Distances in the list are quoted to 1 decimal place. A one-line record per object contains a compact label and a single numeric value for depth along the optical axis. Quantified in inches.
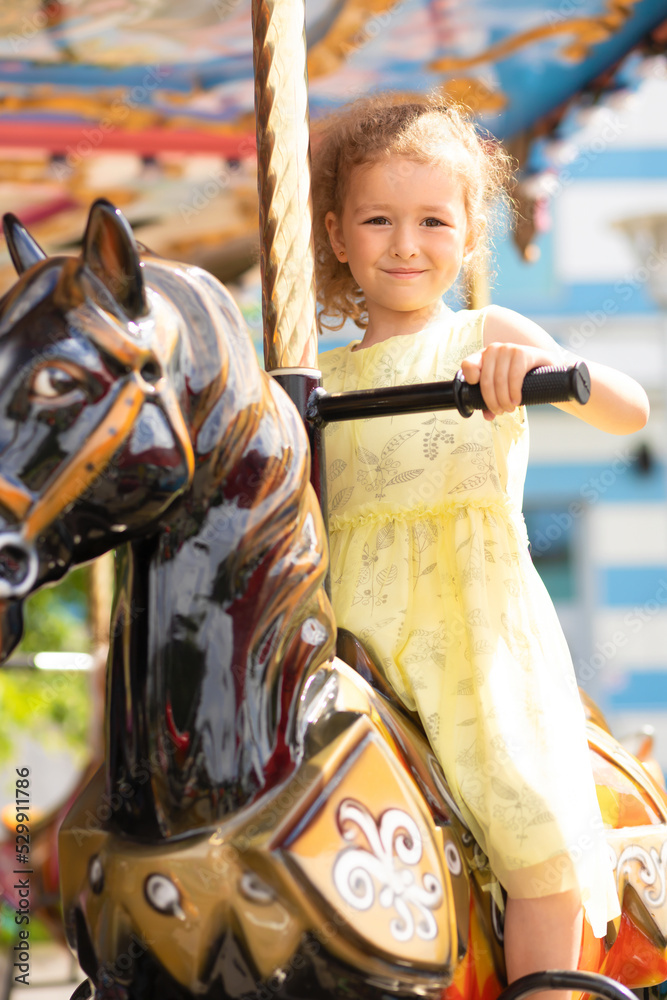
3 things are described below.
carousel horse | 98.6
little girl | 106.6
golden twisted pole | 111.3
